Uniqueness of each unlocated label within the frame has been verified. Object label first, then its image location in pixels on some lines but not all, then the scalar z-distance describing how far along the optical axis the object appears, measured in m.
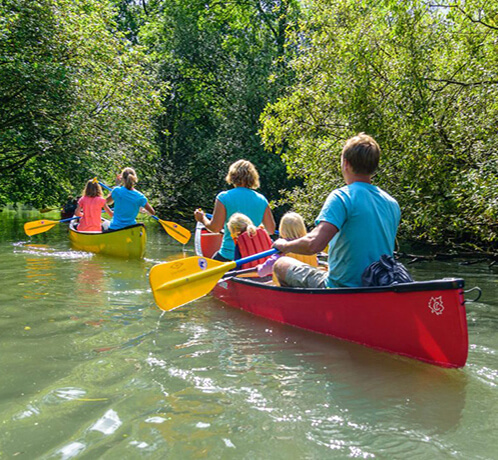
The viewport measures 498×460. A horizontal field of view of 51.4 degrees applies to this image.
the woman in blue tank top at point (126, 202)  9.31
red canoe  3.40
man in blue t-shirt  3.66
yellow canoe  9.87
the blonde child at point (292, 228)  5.06
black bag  3.76
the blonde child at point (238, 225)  5.80
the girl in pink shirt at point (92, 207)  11.06
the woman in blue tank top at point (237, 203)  6.07
